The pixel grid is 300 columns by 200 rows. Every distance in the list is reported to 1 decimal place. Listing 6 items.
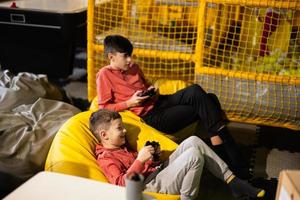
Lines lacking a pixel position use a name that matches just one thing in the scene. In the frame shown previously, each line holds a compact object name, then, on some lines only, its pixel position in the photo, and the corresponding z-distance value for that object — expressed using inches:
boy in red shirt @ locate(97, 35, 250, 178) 87.3
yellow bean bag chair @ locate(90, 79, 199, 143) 89.4
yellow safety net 103.2
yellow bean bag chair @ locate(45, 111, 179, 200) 69.4
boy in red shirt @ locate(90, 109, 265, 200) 69.4
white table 46.9
